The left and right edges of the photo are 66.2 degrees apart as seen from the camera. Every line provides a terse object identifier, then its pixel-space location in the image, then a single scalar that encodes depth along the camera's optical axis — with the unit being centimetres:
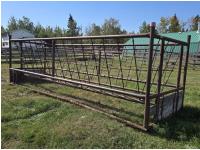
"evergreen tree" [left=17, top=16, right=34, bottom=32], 5594
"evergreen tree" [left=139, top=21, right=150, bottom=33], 3877
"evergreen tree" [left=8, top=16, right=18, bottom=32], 5291
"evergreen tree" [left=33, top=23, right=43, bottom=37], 5056
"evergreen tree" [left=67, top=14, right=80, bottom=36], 4299
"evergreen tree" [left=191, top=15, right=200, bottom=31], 3622
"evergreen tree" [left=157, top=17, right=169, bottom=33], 3543
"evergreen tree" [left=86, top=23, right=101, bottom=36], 3995
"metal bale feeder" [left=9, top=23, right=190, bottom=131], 239
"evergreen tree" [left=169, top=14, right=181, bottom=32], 3437
